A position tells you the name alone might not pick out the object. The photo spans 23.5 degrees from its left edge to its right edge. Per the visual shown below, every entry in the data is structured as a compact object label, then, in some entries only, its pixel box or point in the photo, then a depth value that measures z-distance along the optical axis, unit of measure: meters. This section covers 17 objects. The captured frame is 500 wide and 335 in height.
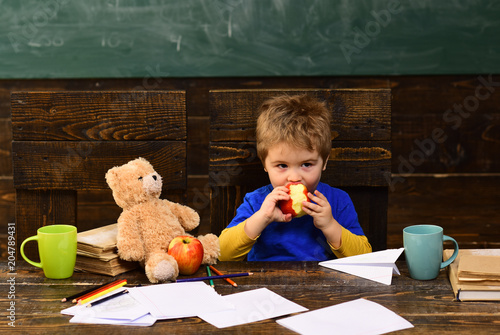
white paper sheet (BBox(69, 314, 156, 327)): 2.10
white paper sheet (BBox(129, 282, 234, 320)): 2.14
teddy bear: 2.33
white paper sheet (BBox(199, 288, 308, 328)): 2.11
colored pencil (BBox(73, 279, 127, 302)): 2.20
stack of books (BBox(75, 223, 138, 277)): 2.33
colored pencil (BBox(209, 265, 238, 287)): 2.27
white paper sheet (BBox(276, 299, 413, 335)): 2.07
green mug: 2.31
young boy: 2.50
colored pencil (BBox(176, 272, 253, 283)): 2.29
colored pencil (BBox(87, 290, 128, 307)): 2.17
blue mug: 2.28
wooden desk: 2.08
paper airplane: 2.30
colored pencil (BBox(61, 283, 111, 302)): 2.20
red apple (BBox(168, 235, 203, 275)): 2.33
